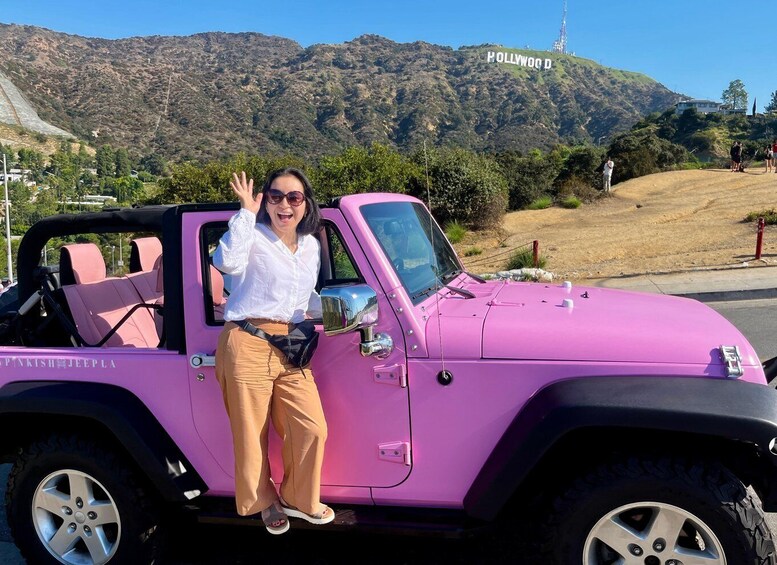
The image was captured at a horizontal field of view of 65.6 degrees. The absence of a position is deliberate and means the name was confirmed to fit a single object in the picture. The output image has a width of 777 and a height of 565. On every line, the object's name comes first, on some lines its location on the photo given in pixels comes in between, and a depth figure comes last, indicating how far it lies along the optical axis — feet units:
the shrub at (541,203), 87.51
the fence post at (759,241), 42.83
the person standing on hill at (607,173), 91.86
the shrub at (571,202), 86.94
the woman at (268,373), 8.13
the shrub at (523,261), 48.19
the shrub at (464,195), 75.91
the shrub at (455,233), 65.72
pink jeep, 7.43
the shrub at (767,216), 57.57
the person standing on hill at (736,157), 109.60
